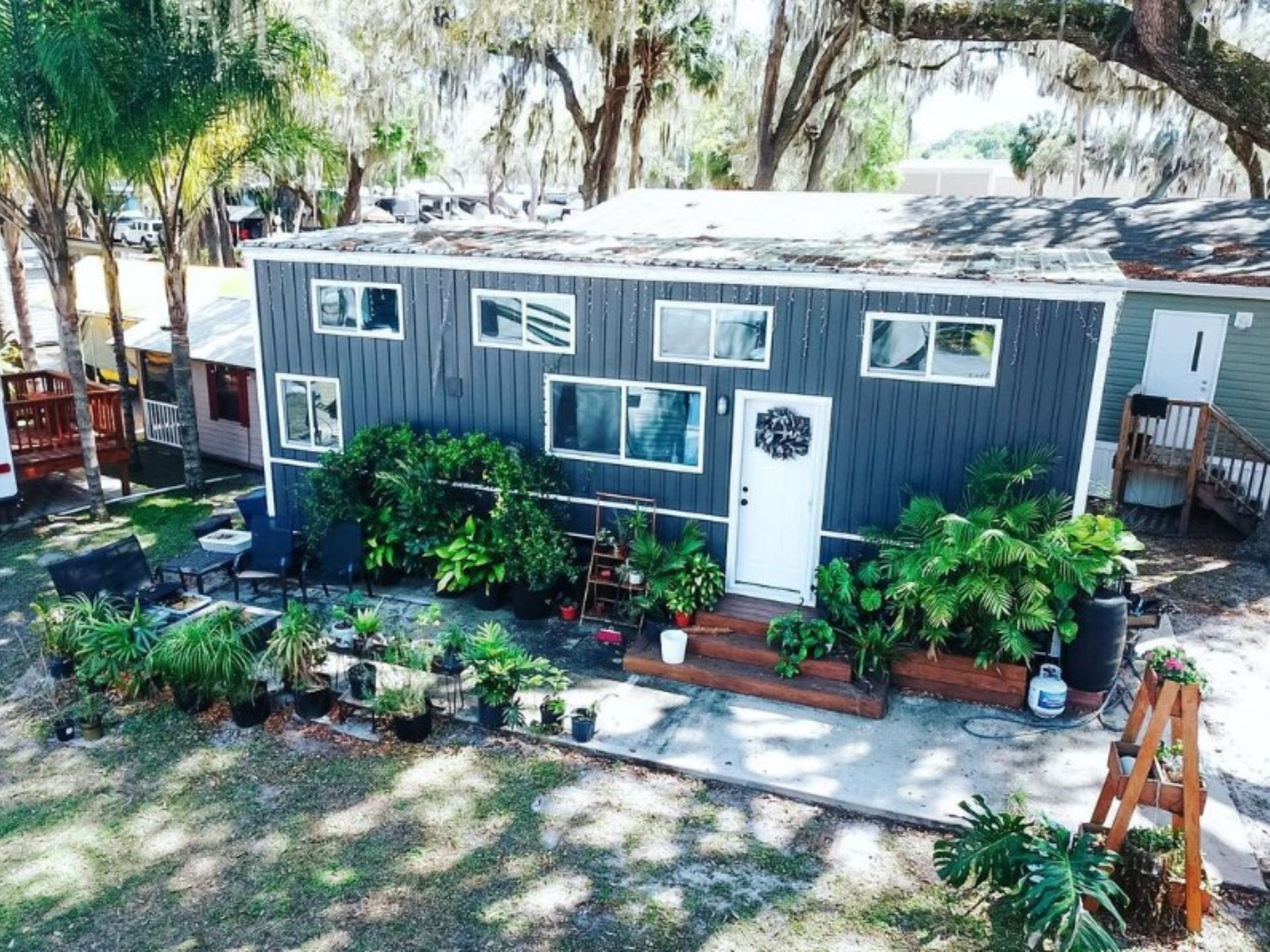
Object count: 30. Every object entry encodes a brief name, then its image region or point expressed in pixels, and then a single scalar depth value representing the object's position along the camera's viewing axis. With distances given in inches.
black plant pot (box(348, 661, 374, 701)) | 289.1
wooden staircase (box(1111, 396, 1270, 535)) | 449.7
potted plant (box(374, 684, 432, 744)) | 273.7
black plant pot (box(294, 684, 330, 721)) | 284.8
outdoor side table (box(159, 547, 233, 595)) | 364.8
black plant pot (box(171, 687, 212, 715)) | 288.2
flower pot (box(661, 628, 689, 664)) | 317.4
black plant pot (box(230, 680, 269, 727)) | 281.1
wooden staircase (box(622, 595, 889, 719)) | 298.2
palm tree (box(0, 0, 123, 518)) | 378.3
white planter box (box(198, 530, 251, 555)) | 383.4
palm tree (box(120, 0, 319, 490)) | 409.7
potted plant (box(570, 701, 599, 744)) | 275.1
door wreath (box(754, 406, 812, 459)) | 331.0
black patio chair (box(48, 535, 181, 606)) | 333.1
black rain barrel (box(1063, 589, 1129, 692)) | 290.7
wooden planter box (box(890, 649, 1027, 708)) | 300.5
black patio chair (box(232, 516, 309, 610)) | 370.6
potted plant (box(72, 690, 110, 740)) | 276.1
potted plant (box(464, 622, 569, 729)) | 280.4
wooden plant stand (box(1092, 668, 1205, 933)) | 199.0
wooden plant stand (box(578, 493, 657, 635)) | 354.9
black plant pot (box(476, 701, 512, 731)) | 281.4
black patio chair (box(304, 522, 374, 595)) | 375.6
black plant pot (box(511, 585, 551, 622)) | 353.1
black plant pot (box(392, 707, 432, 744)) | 274.1
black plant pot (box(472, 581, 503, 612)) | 366.6
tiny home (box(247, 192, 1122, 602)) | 299.4
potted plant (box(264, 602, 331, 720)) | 286.0
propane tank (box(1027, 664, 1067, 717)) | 290.2
